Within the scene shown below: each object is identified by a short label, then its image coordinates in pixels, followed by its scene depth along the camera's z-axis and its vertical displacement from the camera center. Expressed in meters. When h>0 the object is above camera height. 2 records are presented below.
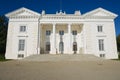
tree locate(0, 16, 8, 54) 21.94 +3.50
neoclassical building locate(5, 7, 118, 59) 15.67 +2.33
